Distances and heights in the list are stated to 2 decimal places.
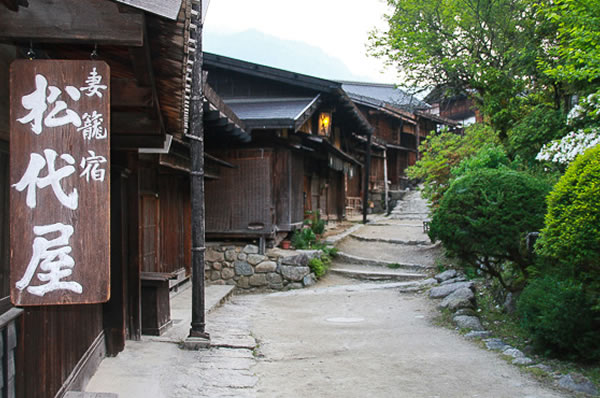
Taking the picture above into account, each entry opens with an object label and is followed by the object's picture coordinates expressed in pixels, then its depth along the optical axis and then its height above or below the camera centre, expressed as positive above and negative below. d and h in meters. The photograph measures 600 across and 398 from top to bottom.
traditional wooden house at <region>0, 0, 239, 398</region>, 2.83 +0.71
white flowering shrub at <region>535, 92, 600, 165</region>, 8.25 +1.10
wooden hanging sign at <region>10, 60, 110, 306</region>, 2.73 +0.16
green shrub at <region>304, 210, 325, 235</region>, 16.66 -0.64
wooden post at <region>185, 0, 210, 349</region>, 7.24 +0.08
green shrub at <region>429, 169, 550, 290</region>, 7.73 -0.20
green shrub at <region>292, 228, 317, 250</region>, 14.54 -1.00
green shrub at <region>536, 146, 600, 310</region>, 5.05 -0.19
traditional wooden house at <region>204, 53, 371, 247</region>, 13.72 +1.71
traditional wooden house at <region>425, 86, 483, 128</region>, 36.00 +6.88
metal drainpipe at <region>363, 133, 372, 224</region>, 20.31 +1.18
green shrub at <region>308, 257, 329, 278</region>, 13.84 -1.73
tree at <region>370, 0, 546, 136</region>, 14.45 +4.99
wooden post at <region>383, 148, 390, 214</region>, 28.51 +0.90
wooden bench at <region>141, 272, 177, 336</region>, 7.36 -1.41
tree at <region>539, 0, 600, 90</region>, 7.23 +2.59
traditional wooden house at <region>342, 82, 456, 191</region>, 28.95 +4.85
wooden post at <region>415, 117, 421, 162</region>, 33.03 +4.93
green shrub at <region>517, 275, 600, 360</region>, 5.99 -1.49
